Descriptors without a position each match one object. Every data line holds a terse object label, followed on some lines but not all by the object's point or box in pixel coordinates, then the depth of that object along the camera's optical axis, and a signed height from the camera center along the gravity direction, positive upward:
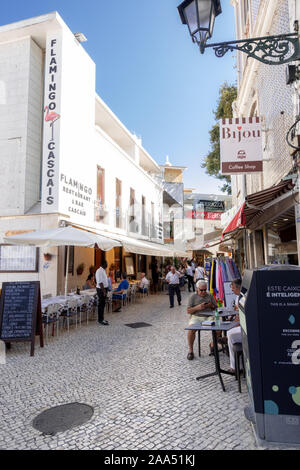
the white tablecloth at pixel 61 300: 7.42 -0.92
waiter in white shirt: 8.78 -0.69
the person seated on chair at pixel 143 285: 14.78 -1.08
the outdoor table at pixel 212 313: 5.14 -0.92
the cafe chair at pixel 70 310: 8.01 -1.23
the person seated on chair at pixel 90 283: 11.62 -0.72
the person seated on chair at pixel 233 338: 4.32 -1.08
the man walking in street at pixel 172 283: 12.40 -0.82
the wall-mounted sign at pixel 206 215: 29.86 +4.70
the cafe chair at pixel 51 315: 7.14 -1.20
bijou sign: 7.50 +2.89
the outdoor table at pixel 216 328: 4.37 -0.98
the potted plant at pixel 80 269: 12.90 -0.17
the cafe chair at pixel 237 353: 4.15 -1.25
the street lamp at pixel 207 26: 4.19 +3.35
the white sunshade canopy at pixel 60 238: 8.04 +0.74
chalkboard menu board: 5.98 -0.93
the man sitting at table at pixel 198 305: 5.57 -0.80
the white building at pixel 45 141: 10.59 +4.66
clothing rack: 6.61 -0.26
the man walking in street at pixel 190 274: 18.02 -0.68
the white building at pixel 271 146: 5.69 +2.78
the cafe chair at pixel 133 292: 13.90 -1.32
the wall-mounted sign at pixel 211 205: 29.83 +5.66
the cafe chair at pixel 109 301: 11.12 -1.41
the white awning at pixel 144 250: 11.16 +0.61
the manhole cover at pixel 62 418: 3.24 -1.74
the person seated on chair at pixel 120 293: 11.60 -1.10
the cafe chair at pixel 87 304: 9.09 -1.22
